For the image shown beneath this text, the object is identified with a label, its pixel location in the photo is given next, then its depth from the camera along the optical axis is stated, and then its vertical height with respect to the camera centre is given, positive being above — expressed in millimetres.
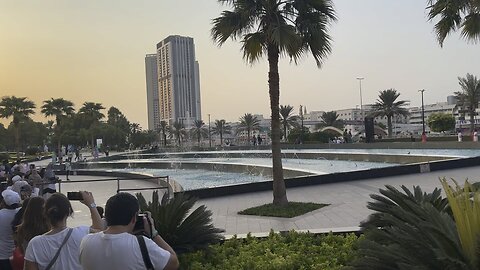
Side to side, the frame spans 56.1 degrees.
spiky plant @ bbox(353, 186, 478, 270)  2902 -774
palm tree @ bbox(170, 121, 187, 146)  108875 +3184
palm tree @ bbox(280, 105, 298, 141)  75238 +3584
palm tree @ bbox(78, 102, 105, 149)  84512 +6816
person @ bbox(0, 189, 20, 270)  5145 -931
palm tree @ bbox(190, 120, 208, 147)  111812 +3217
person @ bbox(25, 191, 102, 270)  3541 -754
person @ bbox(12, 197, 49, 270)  4336 -722
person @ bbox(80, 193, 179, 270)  2904 -653
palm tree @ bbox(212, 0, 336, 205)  11242 +2805
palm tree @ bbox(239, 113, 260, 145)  91562 +3945
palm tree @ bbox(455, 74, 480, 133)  54656 +5305
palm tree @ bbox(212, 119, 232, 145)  104875 +3494
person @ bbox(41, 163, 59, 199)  13909 -1084
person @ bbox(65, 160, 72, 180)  33131 -1549
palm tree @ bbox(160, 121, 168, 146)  102338 +4109
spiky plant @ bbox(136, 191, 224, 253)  5660 -1021
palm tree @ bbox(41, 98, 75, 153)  66500 +6039
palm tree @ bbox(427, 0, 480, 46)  11984 +3162
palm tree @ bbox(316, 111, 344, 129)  81188 +3483
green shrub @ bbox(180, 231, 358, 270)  5227 -1444
